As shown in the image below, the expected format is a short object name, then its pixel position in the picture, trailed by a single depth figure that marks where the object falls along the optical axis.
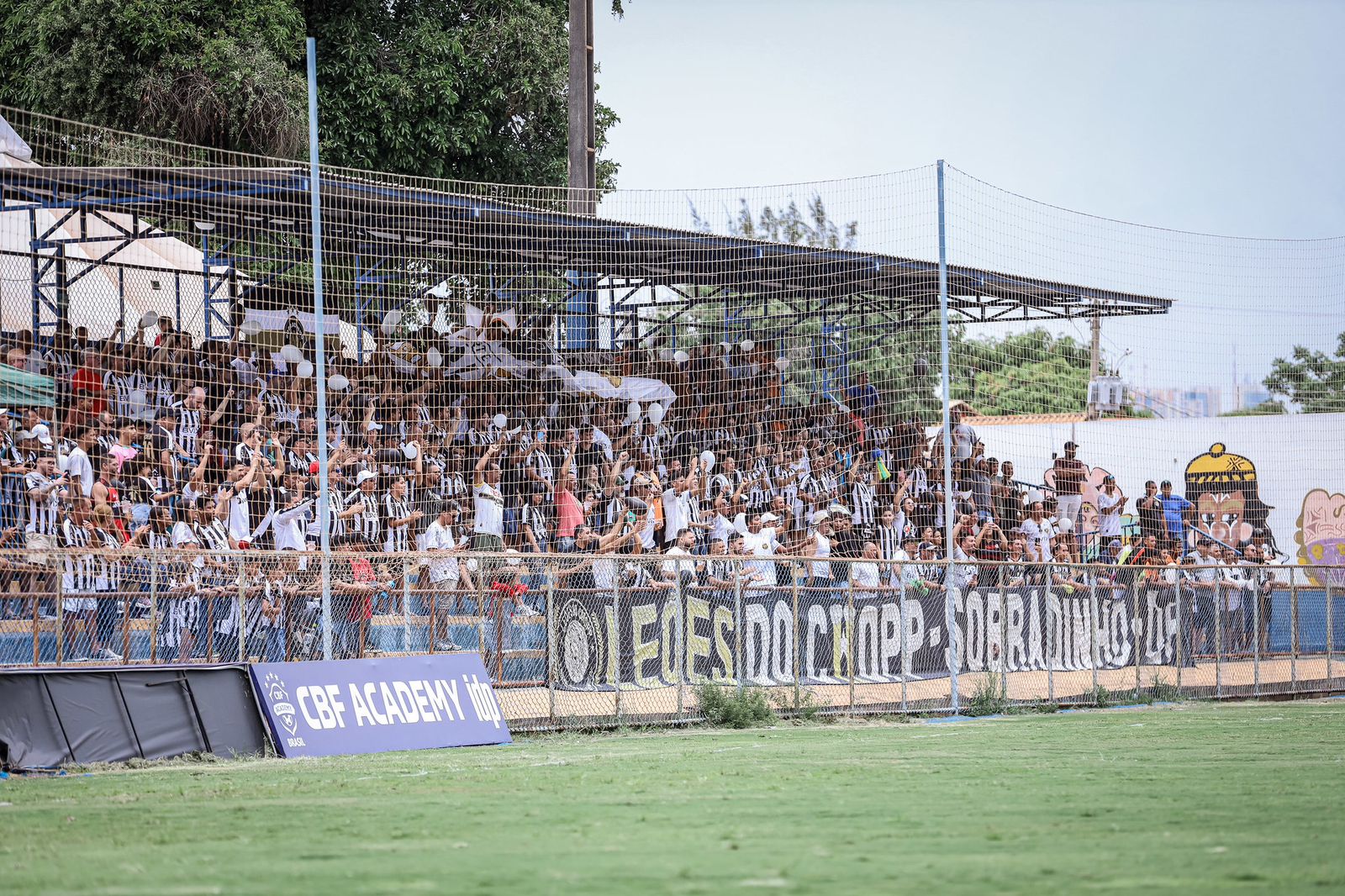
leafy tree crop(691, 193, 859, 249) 68.31
